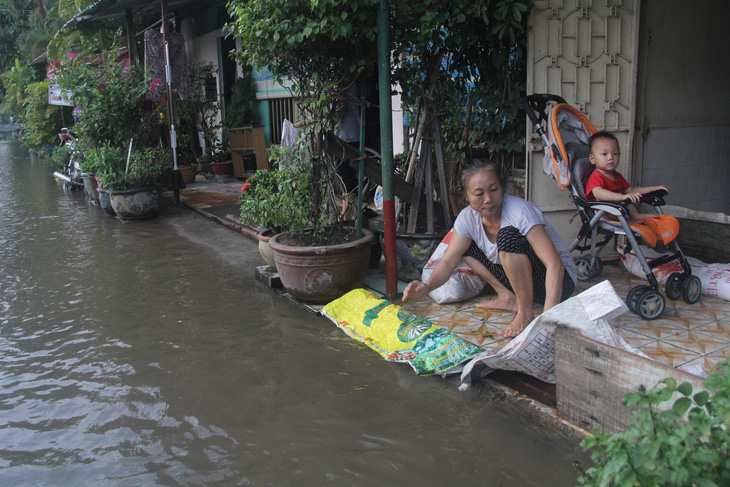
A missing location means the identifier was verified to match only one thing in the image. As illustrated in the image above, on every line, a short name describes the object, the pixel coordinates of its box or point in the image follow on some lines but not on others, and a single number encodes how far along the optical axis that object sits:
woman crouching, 3.62
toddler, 4.12
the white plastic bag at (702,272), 4.36
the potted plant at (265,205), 5.05
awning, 11.35
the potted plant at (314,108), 4.42
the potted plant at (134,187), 9.10
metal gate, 5.10
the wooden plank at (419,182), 5.34
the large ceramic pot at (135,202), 9.09
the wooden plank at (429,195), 5.30
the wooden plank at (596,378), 2.49
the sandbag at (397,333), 3.64
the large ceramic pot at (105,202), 9.52
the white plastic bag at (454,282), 4.64
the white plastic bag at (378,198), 6.05
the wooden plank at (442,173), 5.23
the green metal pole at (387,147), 4.41
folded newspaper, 2.74
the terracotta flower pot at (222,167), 13.12
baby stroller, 4.05
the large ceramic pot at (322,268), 4.73
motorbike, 13.10
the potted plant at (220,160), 13.15
